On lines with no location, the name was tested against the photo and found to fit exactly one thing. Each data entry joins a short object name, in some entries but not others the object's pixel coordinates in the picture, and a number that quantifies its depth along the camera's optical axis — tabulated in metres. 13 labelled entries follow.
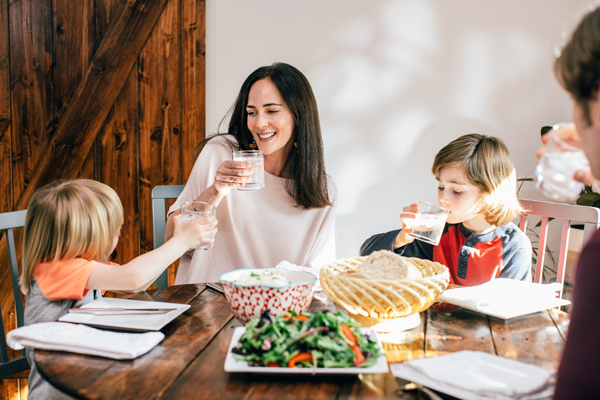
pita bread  1.04
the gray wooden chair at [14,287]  1.55
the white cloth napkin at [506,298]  1.16
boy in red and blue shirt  1.79
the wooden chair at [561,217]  1.68
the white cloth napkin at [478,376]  0.73
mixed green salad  0.80
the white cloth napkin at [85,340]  0.89
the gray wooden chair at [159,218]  1.99
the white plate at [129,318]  1.02
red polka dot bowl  0.98
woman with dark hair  1.96
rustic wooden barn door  2.70
